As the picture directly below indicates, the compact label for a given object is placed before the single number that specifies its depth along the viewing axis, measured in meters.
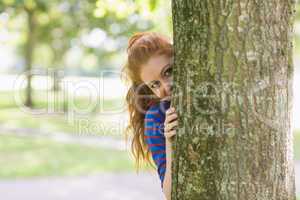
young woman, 2.17
